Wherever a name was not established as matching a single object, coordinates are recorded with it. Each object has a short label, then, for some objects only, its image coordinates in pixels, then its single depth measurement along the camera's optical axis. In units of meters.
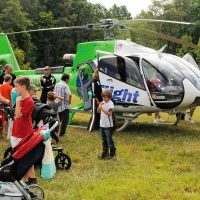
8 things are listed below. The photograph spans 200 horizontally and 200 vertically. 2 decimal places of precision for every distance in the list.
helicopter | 9.99
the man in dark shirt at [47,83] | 11.43
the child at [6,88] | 9.30
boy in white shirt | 7.51
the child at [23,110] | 4.91
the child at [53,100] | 9.36
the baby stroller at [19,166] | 4.52
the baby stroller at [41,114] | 4.88
